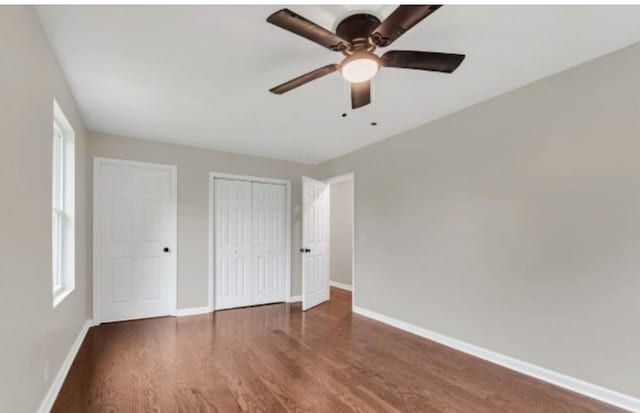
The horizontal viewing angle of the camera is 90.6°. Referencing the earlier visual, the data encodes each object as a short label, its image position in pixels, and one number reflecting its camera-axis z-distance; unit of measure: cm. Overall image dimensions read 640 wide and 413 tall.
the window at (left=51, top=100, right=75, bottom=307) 286
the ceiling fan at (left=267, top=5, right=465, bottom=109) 157
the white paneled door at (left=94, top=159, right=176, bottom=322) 417
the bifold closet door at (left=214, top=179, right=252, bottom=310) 494
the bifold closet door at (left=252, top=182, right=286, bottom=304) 528
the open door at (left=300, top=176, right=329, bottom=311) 498
